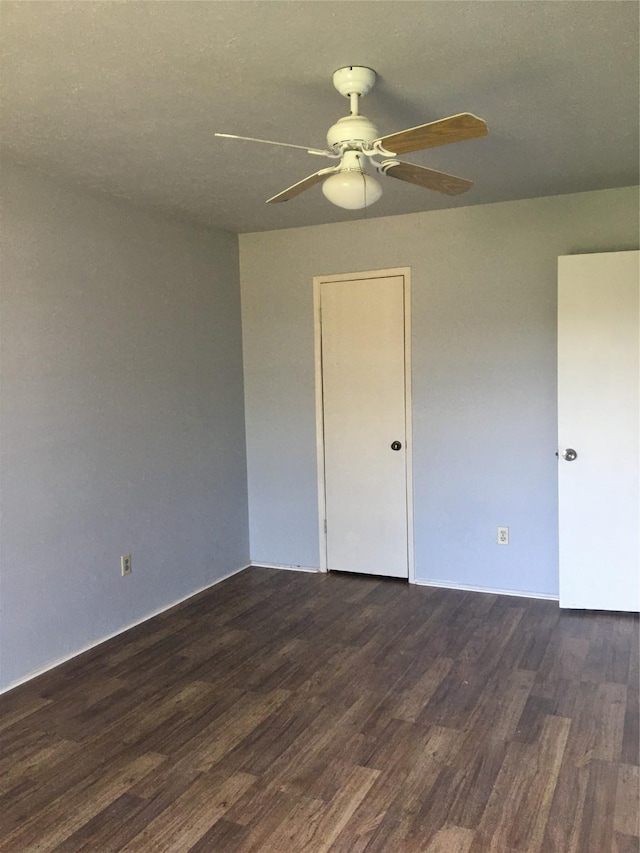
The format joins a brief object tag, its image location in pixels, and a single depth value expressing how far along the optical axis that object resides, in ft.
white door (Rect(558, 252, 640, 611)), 11.96
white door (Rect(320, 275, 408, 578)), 14.53
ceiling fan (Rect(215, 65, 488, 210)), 6.70
